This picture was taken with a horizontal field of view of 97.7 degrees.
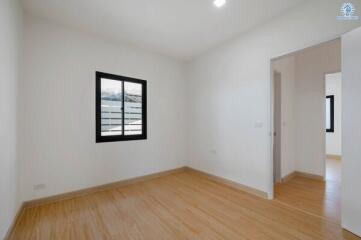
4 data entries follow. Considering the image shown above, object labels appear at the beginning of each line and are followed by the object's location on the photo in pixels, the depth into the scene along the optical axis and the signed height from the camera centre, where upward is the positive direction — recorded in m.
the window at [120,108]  3.08 +0.25
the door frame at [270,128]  2.60 -0.13
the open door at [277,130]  3.38 -0.21
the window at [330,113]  5.64 +0.27
